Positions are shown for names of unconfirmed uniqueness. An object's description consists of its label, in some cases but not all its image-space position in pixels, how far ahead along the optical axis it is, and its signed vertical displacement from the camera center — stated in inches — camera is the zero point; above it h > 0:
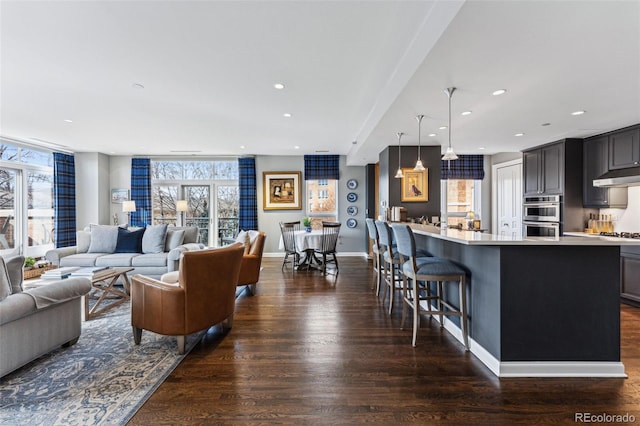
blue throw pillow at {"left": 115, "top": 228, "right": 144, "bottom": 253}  180.9 -19.5
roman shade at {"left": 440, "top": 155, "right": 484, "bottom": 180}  256.1 +37.2
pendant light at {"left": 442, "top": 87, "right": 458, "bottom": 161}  111.2 +21.2
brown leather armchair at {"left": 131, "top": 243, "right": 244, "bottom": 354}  90.2 -28.6
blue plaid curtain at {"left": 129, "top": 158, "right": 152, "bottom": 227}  272.1 +20.3
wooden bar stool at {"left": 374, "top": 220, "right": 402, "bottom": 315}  127.4 -19.3
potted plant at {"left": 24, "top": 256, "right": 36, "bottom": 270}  202.8 -36.9
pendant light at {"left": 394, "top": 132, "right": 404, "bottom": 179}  154.6 +37.6
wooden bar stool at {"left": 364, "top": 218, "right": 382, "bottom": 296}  153.4 -16.7
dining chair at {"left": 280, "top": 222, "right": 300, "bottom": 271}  215.3 -22.2
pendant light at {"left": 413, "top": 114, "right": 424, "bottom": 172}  126.9 +41.8
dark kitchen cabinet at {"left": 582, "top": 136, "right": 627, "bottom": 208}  156.7 +18.5
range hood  139.5 +15.4
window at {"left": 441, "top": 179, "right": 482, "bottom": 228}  264.8 +9.5
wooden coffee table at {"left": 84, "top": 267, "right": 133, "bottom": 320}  121.5 -39.9
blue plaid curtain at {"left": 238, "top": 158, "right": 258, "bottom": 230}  272.4 +14.8
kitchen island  80.7 -29.4
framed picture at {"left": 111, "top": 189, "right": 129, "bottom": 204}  275.6 +15.7
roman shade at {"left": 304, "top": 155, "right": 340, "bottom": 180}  274.8 +41.8
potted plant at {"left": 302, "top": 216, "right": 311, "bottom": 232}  222.3 -11.1
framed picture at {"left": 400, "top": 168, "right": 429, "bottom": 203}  187.6 +15.5
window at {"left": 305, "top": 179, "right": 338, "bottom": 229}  281.1 +9.9
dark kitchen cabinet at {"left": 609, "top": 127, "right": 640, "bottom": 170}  141.6 +30.9
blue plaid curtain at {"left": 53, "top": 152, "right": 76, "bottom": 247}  240.5 +10.6
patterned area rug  65.3 -46.8
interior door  232.9 +9.2
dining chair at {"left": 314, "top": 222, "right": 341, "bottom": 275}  206.4 -23.5
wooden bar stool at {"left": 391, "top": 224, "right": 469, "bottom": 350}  94.9 -21.9
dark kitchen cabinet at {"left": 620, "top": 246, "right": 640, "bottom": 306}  136.1 -32.8
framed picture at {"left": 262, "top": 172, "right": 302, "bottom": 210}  278.2 +19.9
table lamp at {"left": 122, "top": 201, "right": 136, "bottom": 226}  243.7 +4.4
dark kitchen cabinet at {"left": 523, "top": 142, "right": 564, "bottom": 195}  175.0 +25.7
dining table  205.6 -23.4
